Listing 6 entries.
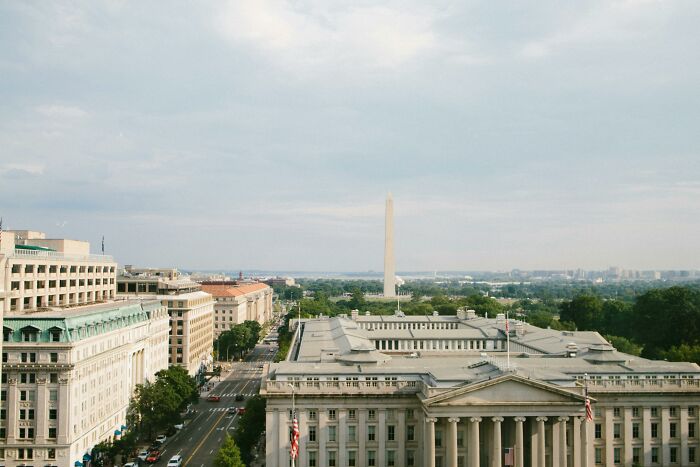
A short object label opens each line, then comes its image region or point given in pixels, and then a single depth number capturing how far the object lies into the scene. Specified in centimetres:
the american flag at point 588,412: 6856
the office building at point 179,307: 14988
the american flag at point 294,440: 6368
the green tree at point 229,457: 7162
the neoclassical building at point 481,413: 7206
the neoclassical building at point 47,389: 8156
